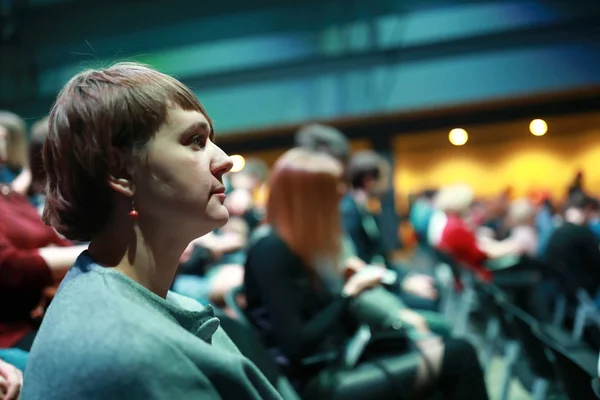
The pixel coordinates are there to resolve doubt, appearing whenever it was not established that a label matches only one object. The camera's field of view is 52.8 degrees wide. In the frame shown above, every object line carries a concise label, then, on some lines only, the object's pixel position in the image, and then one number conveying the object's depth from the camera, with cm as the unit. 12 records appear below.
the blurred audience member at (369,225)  364
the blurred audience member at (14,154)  233
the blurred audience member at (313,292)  209
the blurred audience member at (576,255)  449
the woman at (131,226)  81
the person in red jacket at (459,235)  475
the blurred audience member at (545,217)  658
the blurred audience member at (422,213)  655
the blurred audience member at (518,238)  500
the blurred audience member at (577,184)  660
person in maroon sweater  144
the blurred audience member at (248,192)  450
